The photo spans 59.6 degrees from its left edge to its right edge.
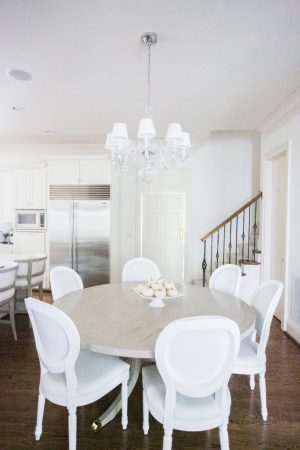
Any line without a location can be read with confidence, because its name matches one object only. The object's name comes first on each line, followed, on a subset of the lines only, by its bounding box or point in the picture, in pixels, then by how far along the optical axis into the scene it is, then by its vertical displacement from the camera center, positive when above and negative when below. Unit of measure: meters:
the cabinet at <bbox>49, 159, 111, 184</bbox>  4.61 +0.82
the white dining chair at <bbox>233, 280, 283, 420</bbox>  1.74 -0.91
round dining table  1.40 -0.66
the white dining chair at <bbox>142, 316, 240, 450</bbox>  1.21 -0.74
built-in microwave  4.87 -0.04
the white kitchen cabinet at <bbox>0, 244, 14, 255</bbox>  5.05 -0.61
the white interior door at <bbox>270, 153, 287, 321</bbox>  3.49 -0.02
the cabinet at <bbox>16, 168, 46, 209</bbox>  4.91 +0.55
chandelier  2.03 +0.62
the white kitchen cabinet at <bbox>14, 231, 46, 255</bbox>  4.87 -0.46
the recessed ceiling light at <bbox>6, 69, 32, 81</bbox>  2.38 +1.32
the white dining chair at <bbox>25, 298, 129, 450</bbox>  1.37 -0.92
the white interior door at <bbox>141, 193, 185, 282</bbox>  4.87 -0.24
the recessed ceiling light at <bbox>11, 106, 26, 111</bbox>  3.17 +1.33
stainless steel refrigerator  4.55 -0.32
